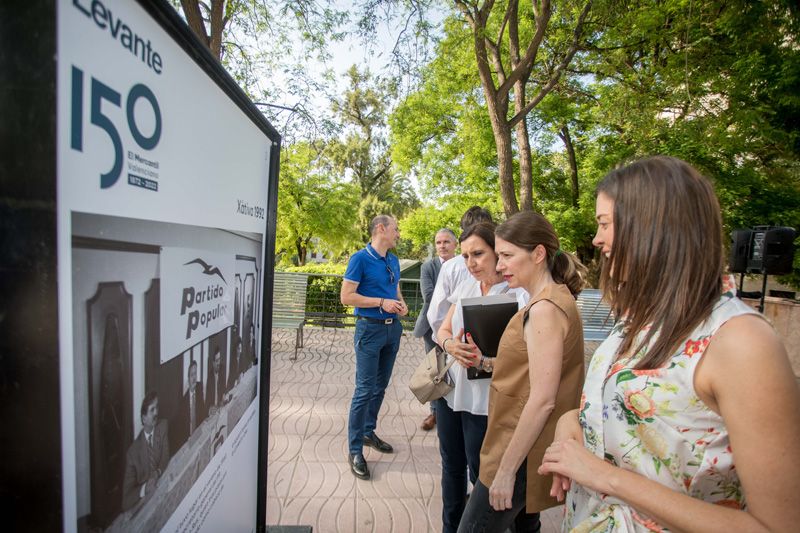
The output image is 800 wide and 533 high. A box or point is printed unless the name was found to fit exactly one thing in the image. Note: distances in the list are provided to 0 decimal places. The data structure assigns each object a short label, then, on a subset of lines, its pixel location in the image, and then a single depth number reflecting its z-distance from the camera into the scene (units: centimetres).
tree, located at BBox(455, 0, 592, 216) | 757
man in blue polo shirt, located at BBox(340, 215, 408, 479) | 355
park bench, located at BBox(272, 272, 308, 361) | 762
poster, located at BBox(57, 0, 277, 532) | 66
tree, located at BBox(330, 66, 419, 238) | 3231
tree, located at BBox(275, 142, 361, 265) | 1902
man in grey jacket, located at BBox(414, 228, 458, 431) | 437
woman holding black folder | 222
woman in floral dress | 84
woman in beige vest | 161
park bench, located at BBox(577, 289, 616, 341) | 734
